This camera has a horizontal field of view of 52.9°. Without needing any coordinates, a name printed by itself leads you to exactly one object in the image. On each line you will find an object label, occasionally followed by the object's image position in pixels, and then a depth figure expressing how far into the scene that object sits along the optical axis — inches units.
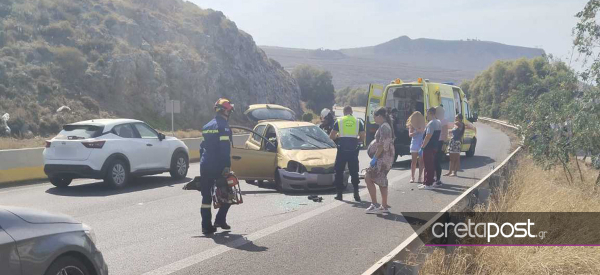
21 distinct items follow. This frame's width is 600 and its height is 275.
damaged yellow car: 468.4
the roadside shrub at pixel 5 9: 1556.3
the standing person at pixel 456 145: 579.2
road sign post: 977.5
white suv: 502.0
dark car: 158.4
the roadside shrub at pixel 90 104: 1384.1
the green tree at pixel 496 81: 2783.0
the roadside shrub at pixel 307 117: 1518.6
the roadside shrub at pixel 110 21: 1740.9
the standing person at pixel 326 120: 729.0
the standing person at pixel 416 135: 532.4
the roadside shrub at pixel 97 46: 1568.7
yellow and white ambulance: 678.5
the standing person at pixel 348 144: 416.5
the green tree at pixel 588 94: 478.3
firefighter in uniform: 312.2
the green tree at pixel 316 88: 2864.2
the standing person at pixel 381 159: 371.9
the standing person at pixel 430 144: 485.1
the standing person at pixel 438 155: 502.2
